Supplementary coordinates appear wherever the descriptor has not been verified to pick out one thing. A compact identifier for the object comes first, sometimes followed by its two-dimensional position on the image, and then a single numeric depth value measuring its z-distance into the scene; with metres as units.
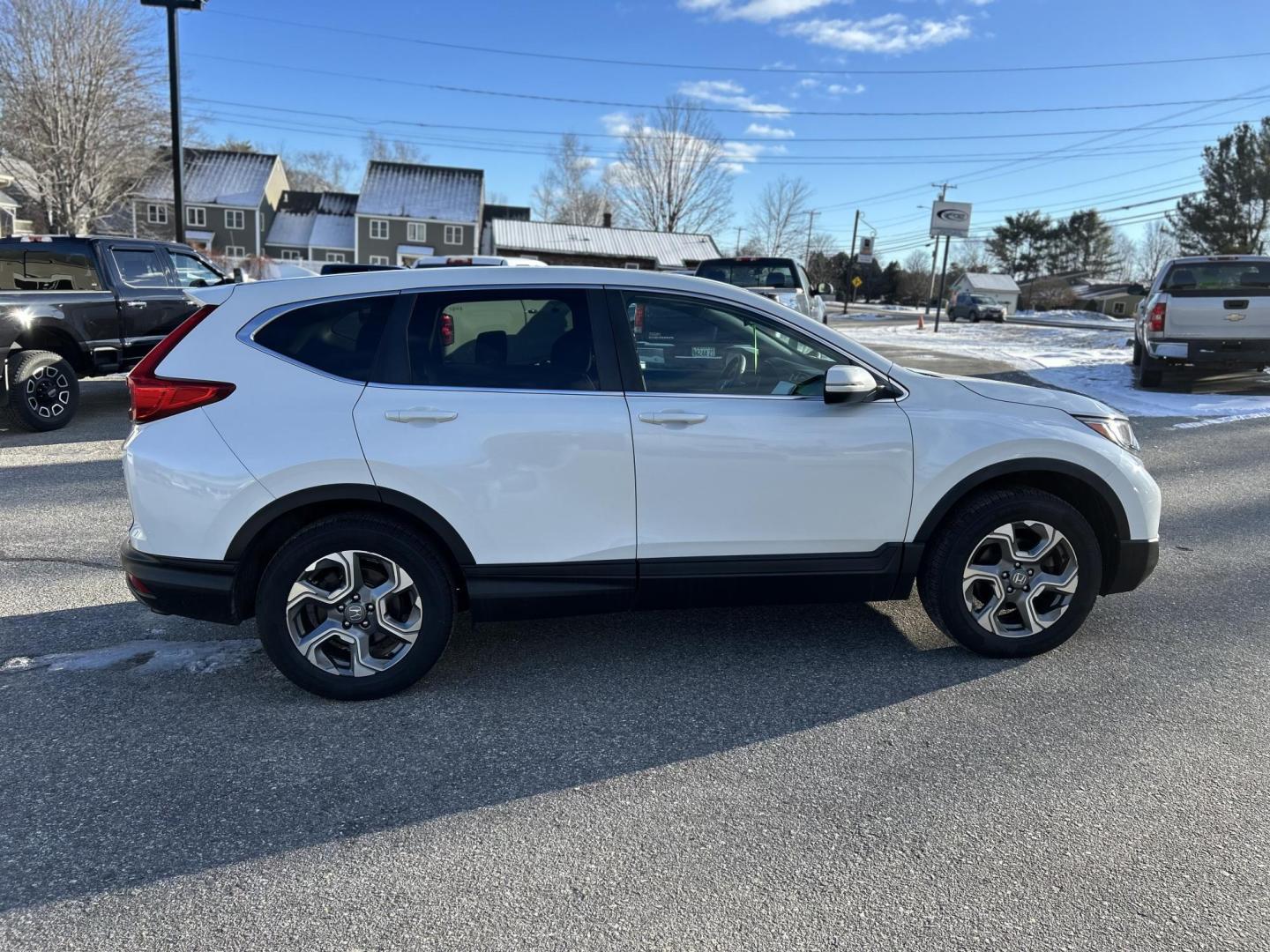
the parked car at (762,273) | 13.43
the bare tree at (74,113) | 31.84
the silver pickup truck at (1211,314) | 11.63
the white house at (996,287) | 74.44
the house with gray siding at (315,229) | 62.47
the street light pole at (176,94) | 15.94
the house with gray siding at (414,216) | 60.72
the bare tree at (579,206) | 78.44
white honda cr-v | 3.42
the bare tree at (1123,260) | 96.12
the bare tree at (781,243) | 71.81
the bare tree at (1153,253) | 94.72
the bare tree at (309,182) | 91.12
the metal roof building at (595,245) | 53.81
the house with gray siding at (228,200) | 60.03
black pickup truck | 8.63
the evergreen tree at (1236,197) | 51.12
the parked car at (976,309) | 49.41
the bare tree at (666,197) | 69.12
